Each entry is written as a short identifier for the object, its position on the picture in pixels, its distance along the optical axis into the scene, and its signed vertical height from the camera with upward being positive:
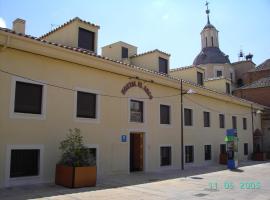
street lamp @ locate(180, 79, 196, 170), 18.46 +0.20
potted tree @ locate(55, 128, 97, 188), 10.74 -1.00
